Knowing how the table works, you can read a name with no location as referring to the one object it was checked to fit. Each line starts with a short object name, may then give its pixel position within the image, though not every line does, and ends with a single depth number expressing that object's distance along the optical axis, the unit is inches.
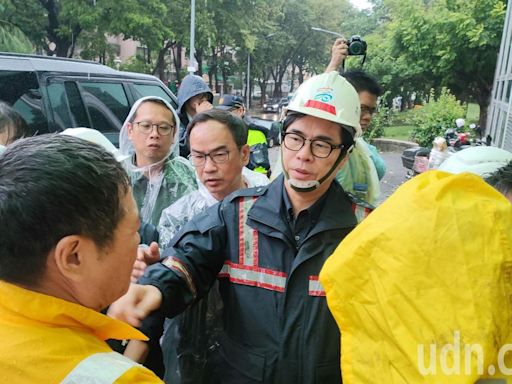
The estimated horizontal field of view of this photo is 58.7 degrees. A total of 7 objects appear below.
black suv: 163.5
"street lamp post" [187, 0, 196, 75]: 630.8
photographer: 100.6
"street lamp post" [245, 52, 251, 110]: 1176.1
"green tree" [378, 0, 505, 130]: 455.8
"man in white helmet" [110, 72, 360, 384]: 53.3
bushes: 482.6
